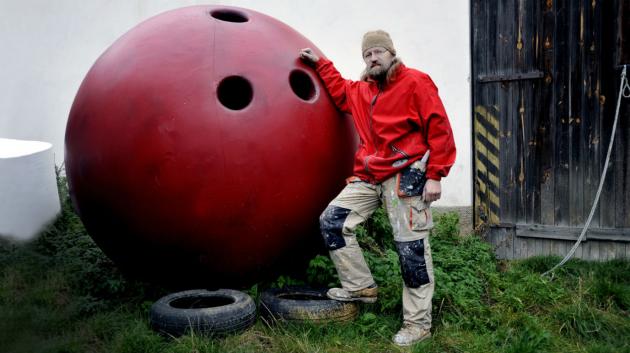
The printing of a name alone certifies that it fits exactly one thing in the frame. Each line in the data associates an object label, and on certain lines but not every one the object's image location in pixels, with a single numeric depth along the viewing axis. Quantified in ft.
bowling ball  12.03
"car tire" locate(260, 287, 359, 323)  12.31
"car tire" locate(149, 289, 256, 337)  11.50
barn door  16.93
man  11.70
